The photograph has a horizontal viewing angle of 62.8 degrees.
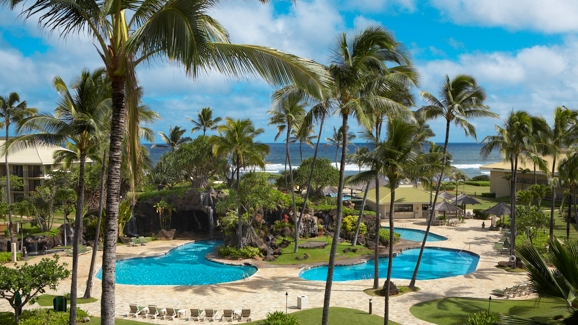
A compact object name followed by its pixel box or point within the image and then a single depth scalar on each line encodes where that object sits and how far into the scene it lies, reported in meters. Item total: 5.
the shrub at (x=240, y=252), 29.84
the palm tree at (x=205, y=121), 58.38
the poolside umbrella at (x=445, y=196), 47.68
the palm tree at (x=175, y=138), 60.38
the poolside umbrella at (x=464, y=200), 44.44
